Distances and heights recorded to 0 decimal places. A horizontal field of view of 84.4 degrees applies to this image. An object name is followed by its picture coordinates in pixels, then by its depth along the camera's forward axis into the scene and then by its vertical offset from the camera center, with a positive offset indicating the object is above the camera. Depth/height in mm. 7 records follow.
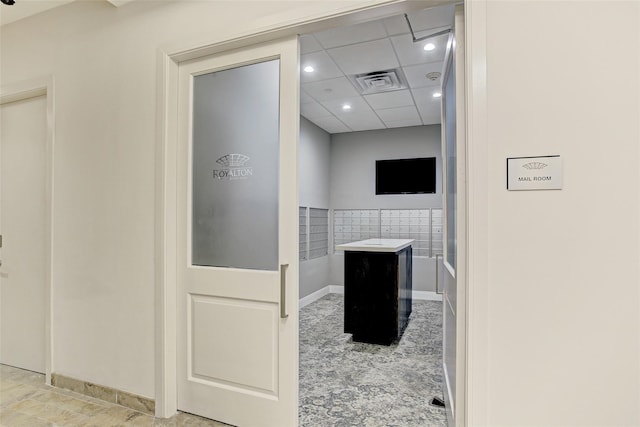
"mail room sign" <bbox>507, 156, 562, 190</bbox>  1409 +167
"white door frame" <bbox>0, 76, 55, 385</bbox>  2531 +7
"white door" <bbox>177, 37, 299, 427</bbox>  1919 -129
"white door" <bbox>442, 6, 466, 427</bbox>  1582 -109
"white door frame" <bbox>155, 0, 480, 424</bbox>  2125 +6
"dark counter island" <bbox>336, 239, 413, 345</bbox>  3479 -782
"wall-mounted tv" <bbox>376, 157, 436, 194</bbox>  5820 +644
